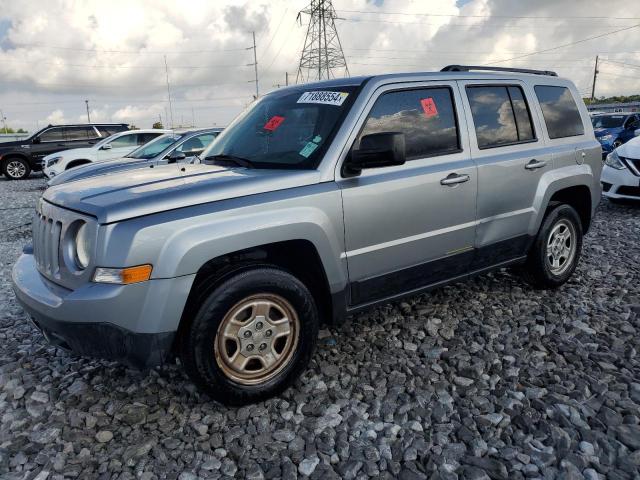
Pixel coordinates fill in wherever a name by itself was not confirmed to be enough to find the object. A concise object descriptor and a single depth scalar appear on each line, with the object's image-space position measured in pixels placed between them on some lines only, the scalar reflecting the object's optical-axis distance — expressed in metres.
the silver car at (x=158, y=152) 9.03
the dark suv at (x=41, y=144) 16.94
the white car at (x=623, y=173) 7.74
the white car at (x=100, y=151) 14.03
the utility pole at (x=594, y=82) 63.91
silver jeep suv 2.44
